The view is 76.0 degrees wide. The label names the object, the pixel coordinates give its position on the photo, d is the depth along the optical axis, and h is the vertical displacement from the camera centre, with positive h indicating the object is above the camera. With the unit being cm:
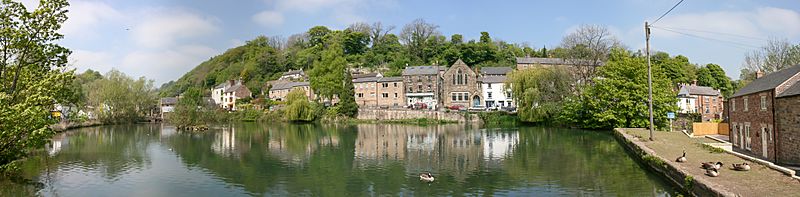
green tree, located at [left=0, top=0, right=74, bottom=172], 1619 +132
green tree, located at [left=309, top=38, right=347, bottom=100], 6888 +544
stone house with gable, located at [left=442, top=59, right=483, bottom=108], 6912 +345
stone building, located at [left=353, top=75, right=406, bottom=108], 7175 +307
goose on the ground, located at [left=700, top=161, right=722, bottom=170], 1441 -157
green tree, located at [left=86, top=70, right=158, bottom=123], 6050 +225
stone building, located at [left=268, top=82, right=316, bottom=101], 8181 +399
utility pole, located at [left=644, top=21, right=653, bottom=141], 2528 +396
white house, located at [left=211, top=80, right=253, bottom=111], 8994 +375
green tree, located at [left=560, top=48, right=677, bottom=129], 3922 +130
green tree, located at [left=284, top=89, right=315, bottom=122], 6488 +58
